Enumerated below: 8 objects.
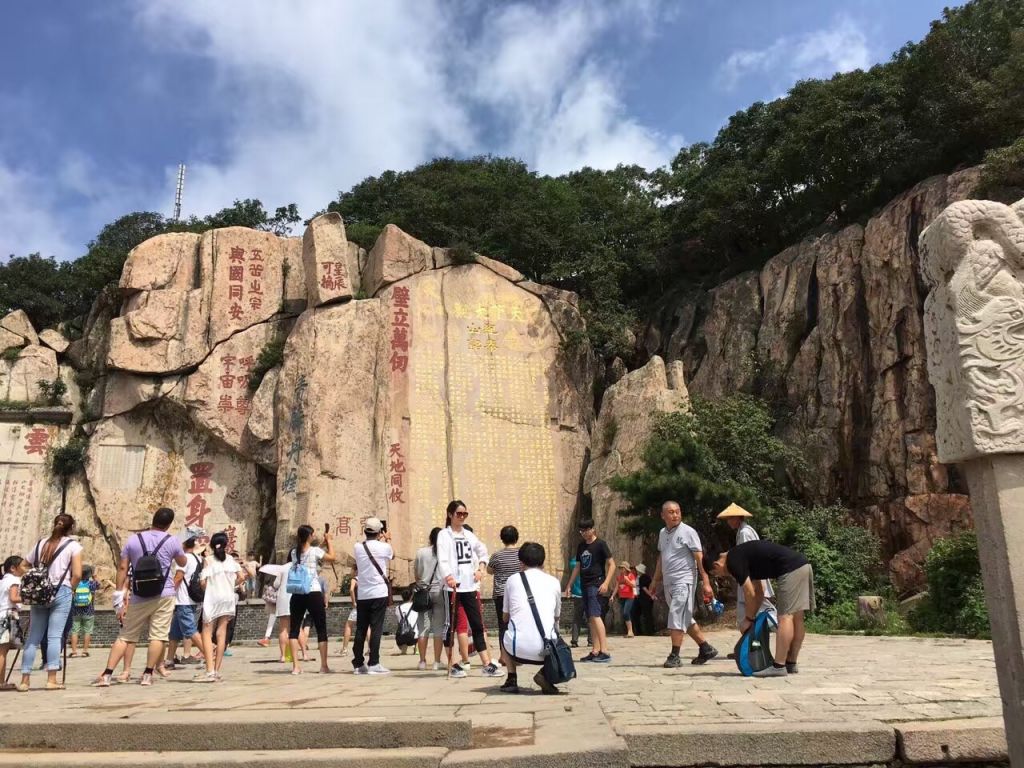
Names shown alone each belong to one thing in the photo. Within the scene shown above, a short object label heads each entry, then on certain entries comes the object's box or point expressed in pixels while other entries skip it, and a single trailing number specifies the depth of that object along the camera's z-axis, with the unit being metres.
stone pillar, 2.69
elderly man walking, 6.00
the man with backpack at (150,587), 5.79
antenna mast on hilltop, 33.29
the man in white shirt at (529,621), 4.46
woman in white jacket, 6.07
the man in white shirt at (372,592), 6.15
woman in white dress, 6.29
